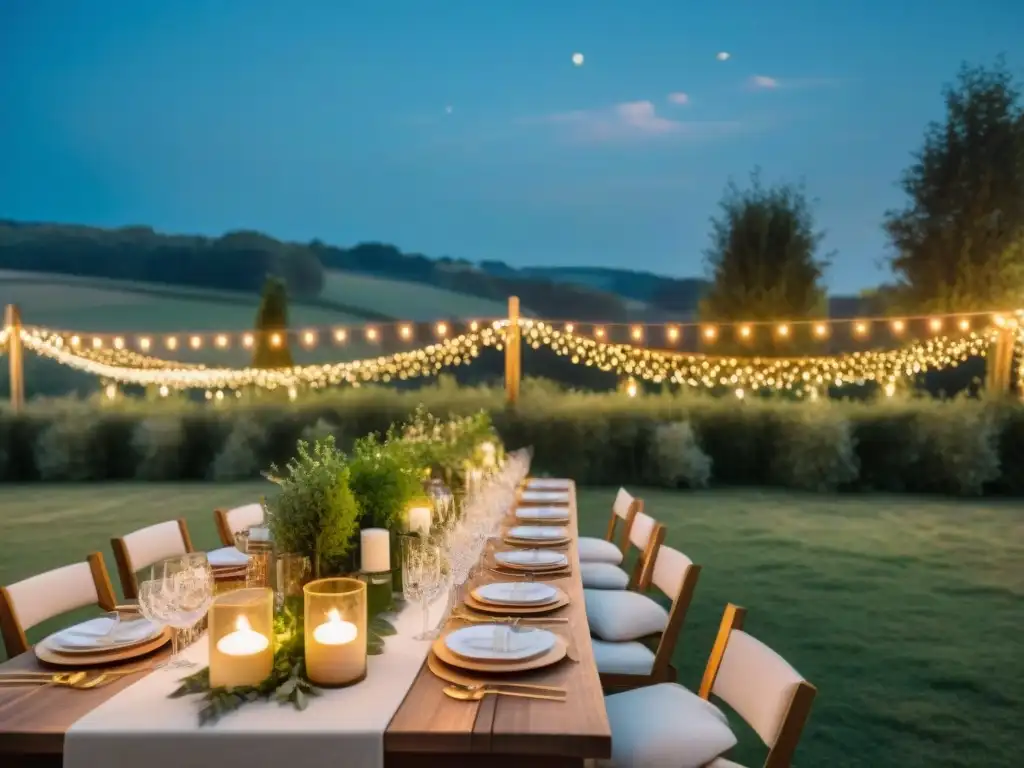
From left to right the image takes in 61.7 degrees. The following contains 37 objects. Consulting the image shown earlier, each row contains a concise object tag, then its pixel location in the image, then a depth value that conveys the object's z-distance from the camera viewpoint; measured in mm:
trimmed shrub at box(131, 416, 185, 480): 10430
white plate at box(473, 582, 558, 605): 2426
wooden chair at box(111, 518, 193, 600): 3066
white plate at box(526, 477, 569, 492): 5379
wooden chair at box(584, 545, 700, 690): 2777
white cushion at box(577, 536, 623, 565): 4570
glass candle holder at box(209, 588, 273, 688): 1777
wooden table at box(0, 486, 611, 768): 1576
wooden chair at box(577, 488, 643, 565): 4480
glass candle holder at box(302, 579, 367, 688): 1810
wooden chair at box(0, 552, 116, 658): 2314
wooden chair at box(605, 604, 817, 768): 1840
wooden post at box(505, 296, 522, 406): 10227
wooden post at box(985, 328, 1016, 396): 11242
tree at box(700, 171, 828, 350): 13883
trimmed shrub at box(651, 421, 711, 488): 9719
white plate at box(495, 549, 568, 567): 2952
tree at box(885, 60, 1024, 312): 14078
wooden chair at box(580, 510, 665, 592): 3609
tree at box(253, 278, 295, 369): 13211
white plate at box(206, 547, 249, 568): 3030
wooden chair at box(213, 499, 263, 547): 3771
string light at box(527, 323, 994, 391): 11188
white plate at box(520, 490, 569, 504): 4723
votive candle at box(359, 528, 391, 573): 2416
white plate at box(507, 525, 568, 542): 3471
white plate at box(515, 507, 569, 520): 4078
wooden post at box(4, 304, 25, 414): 11469
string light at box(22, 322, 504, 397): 11328
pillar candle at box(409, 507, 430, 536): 2711
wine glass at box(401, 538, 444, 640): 2113
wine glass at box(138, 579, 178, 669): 1943
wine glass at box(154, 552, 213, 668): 1956
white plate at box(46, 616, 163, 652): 2037
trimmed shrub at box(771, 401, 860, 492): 9609
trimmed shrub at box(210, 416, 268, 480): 10367
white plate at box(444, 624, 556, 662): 1946
